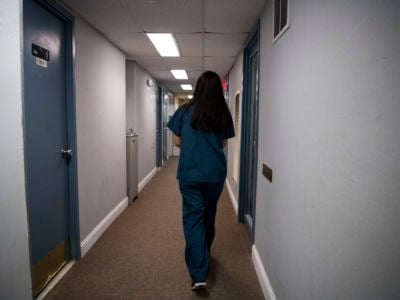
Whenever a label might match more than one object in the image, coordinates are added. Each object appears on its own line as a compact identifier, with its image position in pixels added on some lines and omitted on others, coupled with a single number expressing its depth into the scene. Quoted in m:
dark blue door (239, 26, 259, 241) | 3.10
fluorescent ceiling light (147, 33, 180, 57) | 2.93
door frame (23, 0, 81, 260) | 2.19
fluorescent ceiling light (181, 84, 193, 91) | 7.30
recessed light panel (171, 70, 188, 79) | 5.16
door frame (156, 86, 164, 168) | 6.80
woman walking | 1.90
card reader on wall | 1.83
